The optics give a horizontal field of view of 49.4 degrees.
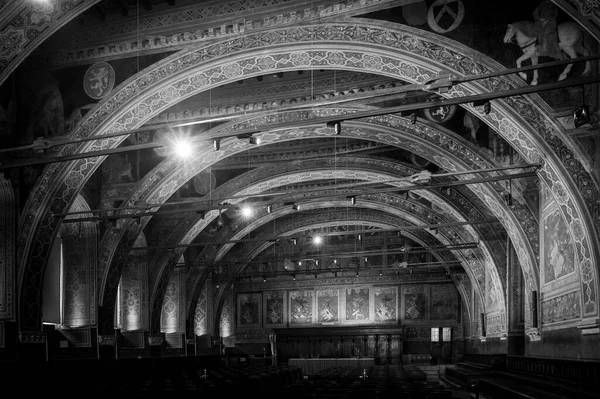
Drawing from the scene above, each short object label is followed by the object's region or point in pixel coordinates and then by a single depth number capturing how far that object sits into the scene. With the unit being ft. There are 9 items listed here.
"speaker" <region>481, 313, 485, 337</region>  85.81
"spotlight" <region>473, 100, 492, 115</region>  35.73
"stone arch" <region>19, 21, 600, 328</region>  40.73
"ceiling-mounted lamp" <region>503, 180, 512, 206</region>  57.67
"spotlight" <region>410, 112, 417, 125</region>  37.72
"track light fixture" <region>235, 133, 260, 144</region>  37.11
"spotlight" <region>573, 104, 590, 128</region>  34.84
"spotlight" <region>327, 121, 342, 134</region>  36.95
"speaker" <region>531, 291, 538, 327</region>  53.42
